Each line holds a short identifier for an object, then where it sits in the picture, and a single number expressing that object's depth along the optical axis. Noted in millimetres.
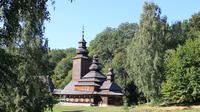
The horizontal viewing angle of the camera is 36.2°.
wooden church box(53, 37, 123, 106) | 49969
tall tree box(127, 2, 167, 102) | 38562
